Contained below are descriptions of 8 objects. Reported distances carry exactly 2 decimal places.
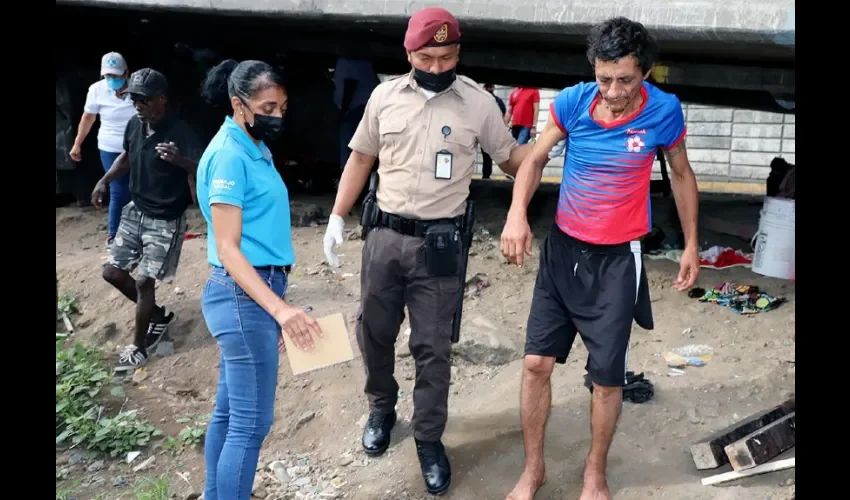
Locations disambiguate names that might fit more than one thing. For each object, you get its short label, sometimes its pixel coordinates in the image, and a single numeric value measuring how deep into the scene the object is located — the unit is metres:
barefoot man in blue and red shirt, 3.17
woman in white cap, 7.14
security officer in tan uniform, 3.56
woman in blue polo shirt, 2.91
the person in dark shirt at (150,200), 5.19
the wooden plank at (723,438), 3.58
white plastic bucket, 6.09
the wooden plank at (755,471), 3.46
